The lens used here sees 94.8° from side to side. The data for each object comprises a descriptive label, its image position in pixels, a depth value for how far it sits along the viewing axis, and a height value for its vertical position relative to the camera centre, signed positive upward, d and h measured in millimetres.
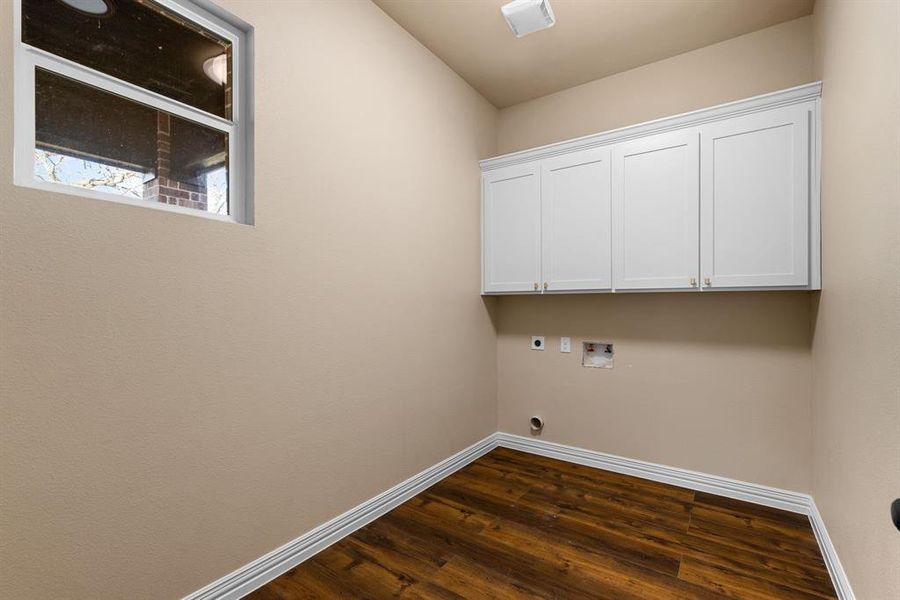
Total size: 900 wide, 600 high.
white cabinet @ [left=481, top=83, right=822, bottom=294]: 2295 +600
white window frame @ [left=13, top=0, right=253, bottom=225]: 1300 +767
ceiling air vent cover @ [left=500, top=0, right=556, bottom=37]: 2242 +1586
